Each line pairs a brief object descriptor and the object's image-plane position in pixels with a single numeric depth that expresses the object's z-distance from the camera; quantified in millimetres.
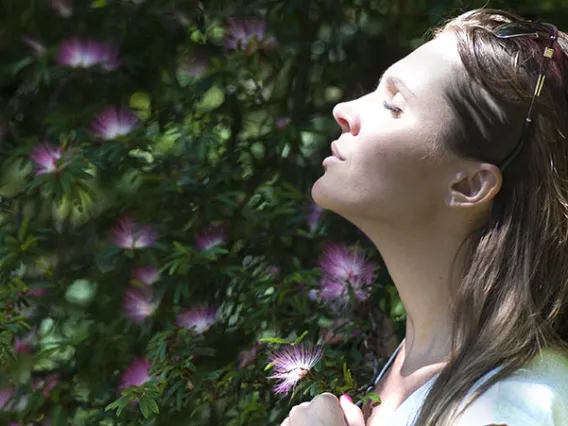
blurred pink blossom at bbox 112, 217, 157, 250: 4066
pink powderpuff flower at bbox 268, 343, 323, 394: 3043
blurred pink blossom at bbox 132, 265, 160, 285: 4121
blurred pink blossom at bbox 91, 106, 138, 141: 4211
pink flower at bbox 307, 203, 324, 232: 4203
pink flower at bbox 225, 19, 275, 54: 4352
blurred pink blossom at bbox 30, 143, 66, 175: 3952
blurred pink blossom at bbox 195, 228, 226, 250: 4027
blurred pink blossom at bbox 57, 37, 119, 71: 4422
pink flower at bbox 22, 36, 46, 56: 4590
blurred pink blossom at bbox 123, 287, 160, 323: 4148
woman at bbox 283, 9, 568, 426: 2775
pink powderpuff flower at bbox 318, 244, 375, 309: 3842
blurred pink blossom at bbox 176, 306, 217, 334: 4020
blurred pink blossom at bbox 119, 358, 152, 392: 3799
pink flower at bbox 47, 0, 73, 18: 4672
